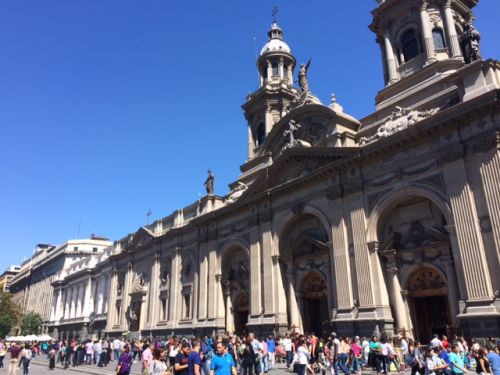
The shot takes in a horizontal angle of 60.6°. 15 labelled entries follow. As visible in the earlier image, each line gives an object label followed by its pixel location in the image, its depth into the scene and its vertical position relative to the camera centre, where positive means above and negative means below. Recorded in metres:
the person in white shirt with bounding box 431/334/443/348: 16.67 -0.59
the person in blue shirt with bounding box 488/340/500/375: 10.89 -0.91
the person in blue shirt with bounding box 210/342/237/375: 9.09 -0.62
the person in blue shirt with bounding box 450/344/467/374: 12.46 -1.06
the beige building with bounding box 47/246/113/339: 57.88 +5.68
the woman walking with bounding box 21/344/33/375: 22.52 -0.97
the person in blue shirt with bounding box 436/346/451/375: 12.71 -0.91
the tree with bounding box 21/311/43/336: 71.38 +2.42
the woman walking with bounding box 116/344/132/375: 12.77 -0.80
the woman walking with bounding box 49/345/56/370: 27.43 -1.24
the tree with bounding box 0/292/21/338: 67.12 +4.24
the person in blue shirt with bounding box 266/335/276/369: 22.82 -1.03
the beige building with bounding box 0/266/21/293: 130.50 +20.07
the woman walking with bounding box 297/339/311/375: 15.43 -0.98
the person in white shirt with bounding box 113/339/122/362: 32.22 -0.82
